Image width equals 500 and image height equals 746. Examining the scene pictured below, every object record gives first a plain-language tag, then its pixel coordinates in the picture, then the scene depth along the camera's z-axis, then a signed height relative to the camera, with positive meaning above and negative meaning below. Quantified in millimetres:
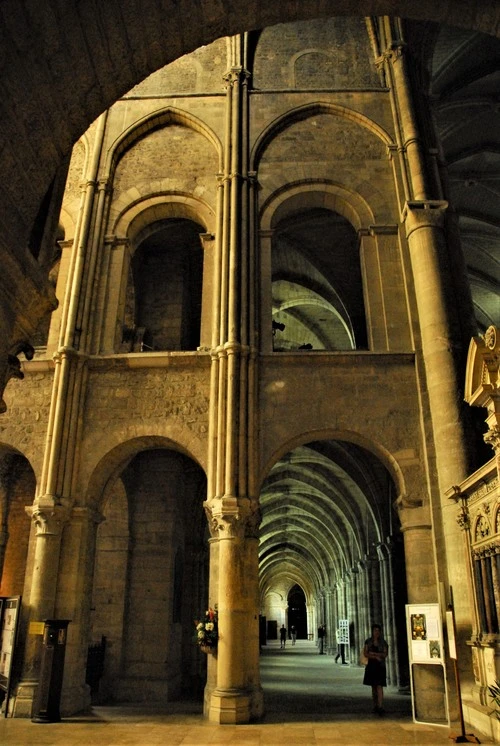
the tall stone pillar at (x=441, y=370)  10469 +4480
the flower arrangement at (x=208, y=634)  10305 -29
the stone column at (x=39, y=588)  10562 +716
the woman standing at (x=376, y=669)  10781 -589
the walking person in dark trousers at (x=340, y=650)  23688 -624
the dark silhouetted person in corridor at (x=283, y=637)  40169 -281
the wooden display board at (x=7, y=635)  10508 -51
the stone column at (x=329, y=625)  31594 +356
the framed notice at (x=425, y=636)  9750 -51
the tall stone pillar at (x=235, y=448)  10289 +3136
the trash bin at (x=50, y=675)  9922 -633
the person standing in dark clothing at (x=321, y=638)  32822 -280
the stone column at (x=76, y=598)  10961 +575
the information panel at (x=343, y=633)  23756 -22
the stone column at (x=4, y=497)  16078 +3242
